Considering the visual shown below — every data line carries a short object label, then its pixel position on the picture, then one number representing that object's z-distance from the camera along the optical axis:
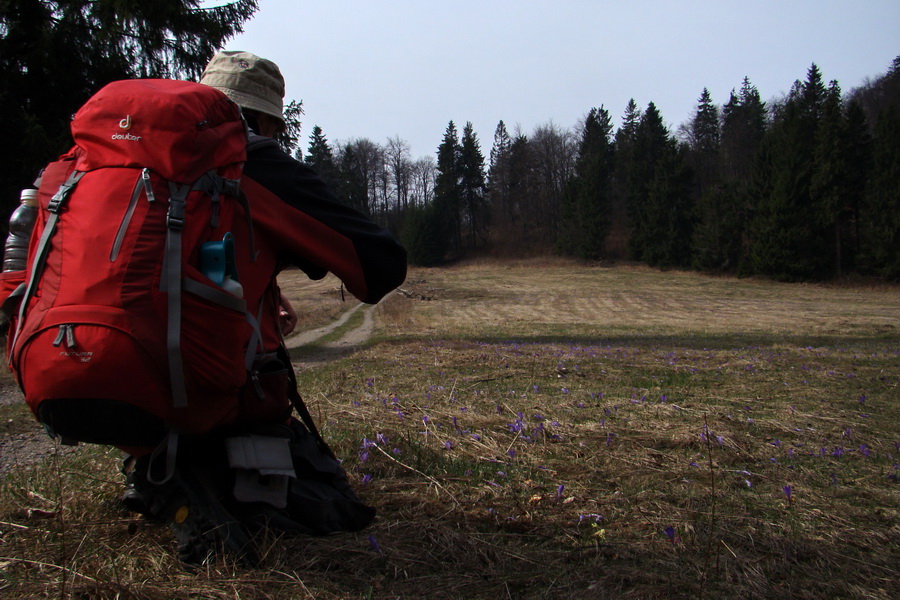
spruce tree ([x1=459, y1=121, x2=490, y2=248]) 74.38
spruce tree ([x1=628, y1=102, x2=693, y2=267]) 56.16
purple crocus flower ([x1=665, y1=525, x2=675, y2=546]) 2.35
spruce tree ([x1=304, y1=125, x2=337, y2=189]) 76.75
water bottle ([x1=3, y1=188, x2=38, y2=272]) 1.93
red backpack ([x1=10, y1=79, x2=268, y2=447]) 1.56
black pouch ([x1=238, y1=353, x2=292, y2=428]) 2.03
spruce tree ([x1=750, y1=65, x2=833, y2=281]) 45.69
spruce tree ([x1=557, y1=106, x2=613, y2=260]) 61.84
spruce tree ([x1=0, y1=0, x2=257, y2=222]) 11.22
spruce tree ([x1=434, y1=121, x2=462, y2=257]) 72.19
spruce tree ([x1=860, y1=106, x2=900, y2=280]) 41.72
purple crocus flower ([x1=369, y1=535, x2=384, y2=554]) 2.11
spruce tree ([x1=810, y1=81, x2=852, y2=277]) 45.22
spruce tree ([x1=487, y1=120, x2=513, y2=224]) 76.44
